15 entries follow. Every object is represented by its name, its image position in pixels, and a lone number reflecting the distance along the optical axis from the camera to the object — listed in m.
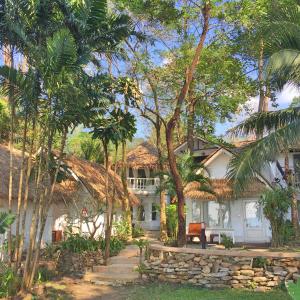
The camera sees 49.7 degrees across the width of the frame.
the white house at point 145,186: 23.12
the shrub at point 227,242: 13.62
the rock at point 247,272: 8.59
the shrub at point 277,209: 12.55
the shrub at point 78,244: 10.92
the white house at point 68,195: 12.72
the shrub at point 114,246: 12.09
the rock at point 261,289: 8.36
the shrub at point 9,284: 7.71
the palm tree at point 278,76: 9.24
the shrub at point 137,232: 18.21
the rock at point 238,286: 8.59
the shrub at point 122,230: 15.41
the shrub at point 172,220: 17.00
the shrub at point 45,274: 9.42
